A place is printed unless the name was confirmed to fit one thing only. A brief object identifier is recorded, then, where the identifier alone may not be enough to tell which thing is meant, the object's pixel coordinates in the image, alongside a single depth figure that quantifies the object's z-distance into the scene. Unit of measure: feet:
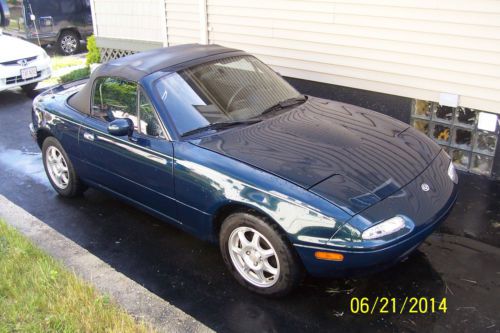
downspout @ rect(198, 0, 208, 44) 26.02
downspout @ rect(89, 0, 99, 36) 34.34
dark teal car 10.93
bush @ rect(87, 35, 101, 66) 36.30
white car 31.42
